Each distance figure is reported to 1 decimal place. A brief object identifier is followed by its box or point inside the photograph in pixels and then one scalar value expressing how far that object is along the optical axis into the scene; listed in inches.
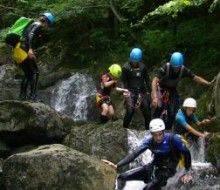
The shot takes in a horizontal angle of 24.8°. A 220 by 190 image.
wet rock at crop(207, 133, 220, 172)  404.8
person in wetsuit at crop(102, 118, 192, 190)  327.0
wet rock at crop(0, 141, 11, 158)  495.0
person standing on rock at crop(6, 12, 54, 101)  450.3
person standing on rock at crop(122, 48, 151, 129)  460.4
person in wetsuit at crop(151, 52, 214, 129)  426.3
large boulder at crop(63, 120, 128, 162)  458.3
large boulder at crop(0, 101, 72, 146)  488.4
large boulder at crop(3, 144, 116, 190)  375.2
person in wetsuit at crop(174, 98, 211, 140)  407.2
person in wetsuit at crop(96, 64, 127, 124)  467.2
